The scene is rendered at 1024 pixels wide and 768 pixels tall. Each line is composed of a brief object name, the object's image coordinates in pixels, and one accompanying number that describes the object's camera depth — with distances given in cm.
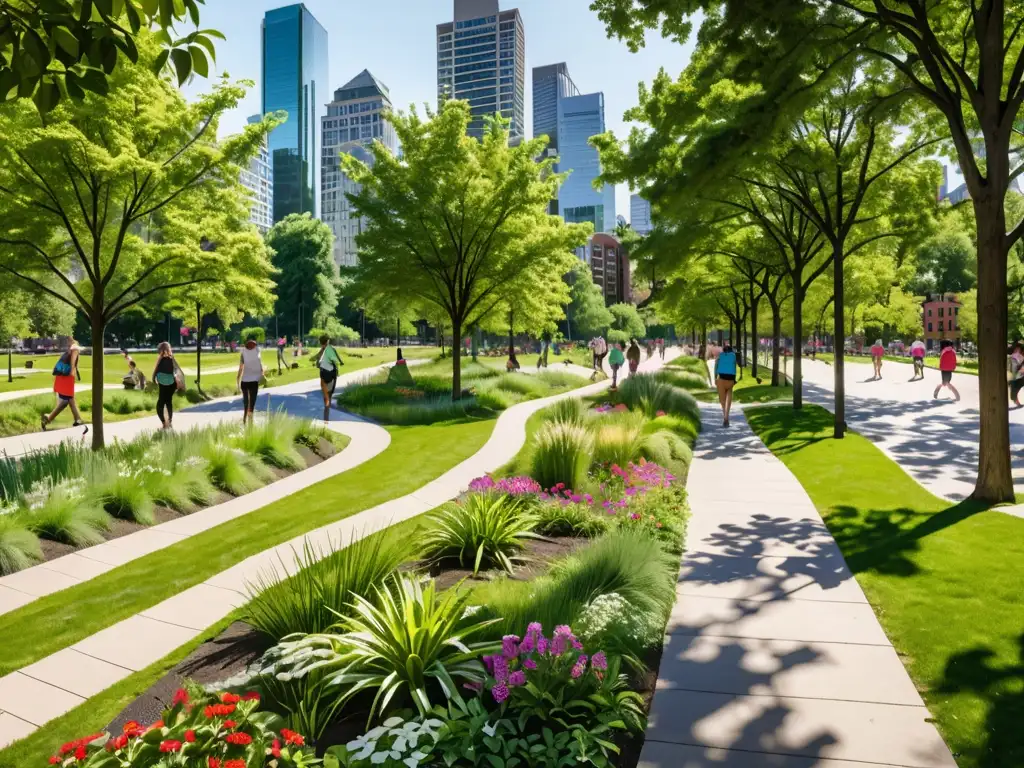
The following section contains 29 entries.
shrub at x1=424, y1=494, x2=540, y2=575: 631
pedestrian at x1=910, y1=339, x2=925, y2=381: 3108
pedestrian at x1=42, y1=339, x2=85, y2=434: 1516
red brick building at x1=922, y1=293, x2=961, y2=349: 10256
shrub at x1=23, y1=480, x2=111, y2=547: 747
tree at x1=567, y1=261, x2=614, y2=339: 9712
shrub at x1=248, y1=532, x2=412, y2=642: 448
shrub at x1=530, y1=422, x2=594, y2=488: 883
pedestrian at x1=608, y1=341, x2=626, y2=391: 2680
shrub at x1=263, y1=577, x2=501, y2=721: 372
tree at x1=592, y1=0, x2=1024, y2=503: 838
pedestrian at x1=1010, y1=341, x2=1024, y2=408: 1962
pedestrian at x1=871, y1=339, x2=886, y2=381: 3425
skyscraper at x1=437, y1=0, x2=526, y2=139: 19688
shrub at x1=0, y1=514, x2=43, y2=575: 667
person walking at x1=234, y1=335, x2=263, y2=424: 1591
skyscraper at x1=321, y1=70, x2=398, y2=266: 18500
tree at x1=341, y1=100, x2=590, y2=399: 2102
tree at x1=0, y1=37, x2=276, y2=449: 1103
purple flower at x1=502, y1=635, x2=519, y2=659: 374
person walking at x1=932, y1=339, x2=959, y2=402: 2114
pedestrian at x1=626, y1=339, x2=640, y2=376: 3106
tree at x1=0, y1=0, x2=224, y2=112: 323
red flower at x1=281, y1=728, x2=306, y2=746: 287
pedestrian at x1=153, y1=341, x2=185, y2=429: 1427
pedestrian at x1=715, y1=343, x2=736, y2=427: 1653
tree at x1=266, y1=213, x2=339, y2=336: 6406
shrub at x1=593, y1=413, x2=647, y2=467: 987
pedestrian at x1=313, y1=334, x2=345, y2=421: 1791
